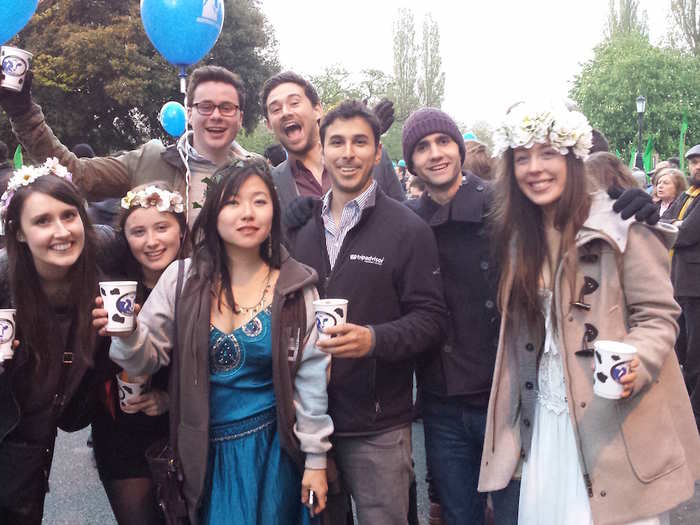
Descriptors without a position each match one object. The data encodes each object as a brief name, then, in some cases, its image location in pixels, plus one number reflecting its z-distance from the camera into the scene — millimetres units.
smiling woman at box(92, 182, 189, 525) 2506
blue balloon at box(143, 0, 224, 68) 3715
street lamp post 18062
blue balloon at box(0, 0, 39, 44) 3432
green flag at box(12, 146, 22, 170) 9273
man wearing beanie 2691
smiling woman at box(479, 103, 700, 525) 2127
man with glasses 3547
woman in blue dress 2229
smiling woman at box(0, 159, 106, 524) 2402
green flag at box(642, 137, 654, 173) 18942
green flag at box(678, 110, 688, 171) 18778
